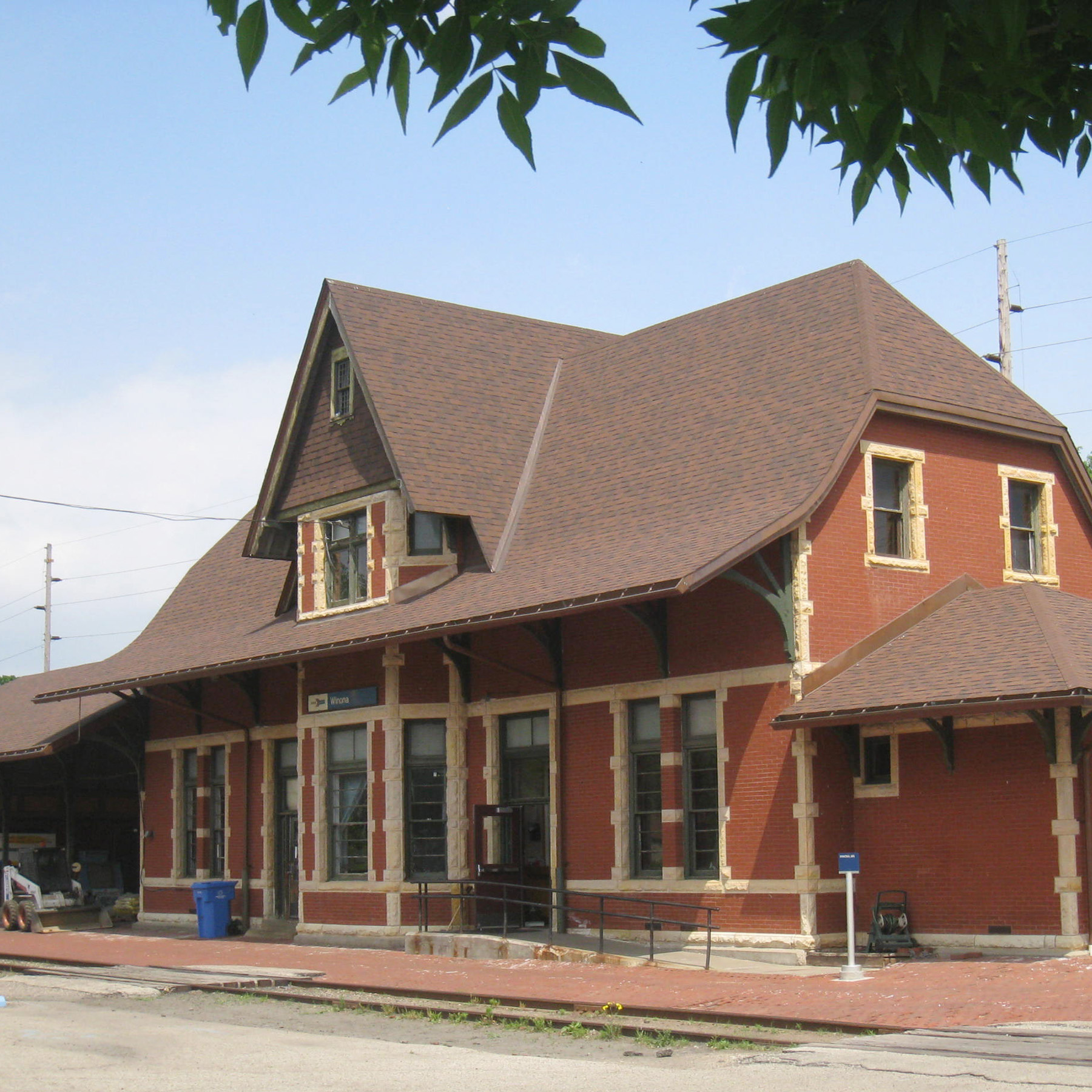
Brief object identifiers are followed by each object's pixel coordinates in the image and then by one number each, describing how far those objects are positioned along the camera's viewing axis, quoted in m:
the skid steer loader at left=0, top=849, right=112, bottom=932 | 27.44
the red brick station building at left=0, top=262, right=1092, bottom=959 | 17.91
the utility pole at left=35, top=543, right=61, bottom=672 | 66.94
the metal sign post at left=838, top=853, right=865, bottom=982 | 15.83
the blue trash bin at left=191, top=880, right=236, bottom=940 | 25.98
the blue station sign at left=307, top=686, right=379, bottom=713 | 23.47
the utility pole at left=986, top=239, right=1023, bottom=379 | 36.91
